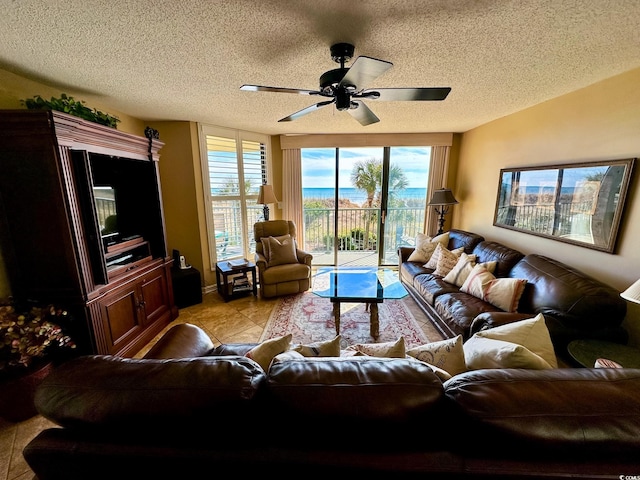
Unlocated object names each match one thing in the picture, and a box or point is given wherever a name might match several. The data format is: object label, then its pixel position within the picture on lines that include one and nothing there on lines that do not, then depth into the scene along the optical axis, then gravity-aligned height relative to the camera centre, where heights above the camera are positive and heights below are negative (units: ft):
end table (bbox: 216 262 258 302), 10.82 -3.72
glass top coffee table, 8.14 -3.22
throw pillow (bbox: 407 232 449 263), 11.74 -2.36
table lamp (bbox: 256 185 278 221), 12.47 -0.04
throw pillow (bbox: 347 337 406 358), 3.82 -2.38
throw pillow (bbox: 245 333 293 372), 3.89 -2.45
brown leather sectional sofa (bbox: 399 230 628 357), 5.62 -2.72
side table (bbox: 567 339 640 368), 4.79 -3.10
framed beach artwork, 6.50 -0.13
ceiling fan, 4.81 +2.20
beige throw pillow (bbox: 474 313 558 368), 3.83 -2.16
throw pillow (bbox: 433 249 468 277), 9.96 -2.60
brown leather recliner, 11.08 -3.41
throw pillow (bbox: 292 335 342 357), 4.01 -2.45
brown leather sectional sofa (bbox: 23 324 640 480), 2.20 -2.09
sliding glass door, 14.57 -0.34
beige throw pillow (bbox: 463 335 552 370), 3.26 -2.15
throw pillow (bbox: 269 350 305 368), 3.21 -2.25
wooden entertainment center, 5.56 -0.76
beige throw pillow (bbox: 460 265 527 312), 7.06 -2.73
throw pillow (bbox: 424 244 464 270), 10.39 -2.37
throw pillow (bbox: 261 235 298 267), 11.62 -2.59
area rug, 8.45 -4.61
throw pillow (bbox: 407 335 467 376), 3.73 -2.40
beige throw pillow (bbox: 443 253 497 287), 8.64 -2.57
